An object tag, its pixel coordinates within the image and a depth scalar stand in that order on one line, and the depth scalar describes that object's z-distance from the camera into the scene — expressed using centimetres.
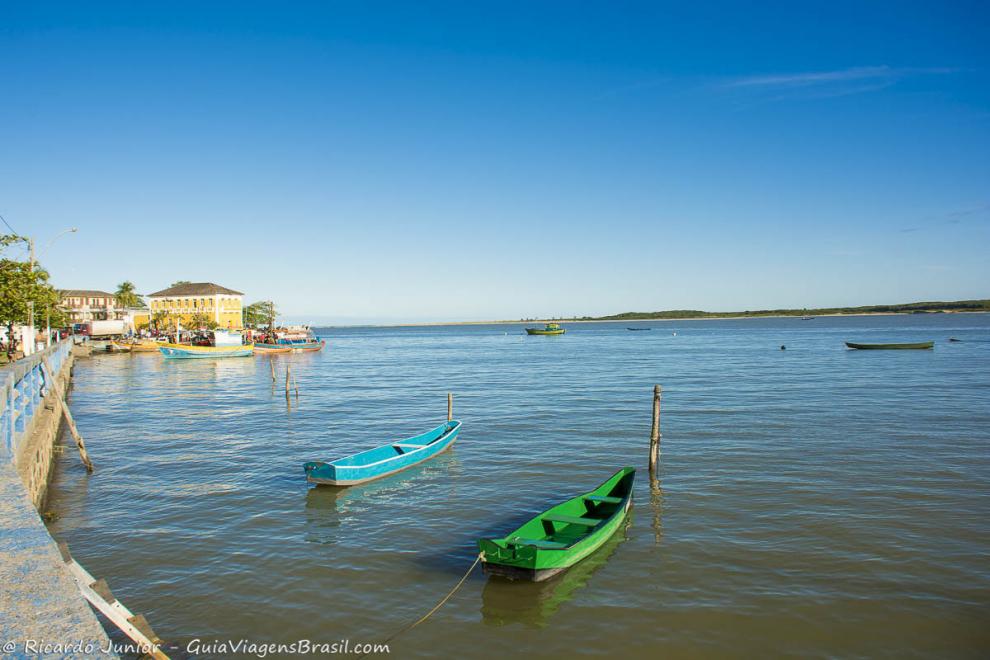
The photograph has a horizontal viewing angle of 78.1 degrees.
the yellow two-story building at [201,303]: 11031
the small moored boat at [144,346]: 8638
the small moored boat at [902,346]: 7338
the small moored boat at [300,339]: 9682
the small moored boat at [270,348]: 8806
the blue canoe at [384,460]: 1817
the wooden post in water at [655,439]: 1978
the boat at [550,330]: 16238
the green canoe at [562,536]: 1162
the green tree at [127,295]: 14050
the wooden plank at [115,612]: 723
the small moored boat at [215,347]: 7612
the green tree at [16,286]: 2122
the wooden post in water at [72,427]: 2035
